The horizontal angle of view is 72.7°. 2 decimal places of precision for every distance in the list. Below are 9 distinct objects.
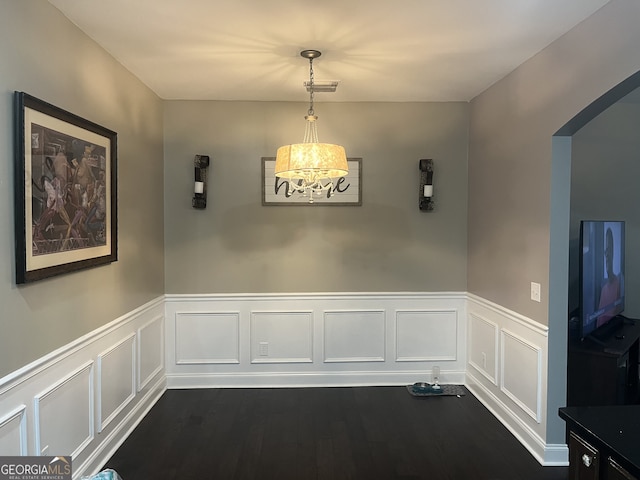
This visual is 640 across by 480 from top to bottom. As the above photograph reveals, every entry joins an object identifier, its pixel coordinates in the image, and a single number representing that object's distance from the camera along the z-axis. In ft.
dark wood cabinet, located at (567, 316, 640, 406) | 9.66
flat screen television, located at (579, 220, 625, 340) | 9.64
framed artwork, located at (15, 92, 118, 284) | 6.39
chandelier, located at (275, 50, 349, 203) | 8.57
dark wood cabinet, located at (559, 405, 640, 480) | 4.00
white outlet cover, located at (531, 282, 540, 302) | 9.43
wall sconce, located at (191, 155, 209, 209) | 12.80
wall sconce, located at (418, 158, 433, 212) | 13.08
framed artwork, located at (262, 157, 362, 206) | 13.23
